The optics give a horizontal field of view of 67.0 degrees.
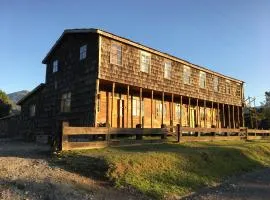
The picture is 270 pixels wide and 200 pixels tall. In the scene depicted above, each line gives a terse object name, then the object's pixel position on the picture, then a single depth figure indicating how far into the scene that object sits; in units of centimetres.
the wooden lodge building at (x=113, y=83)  1411
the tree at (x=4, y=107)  3023
